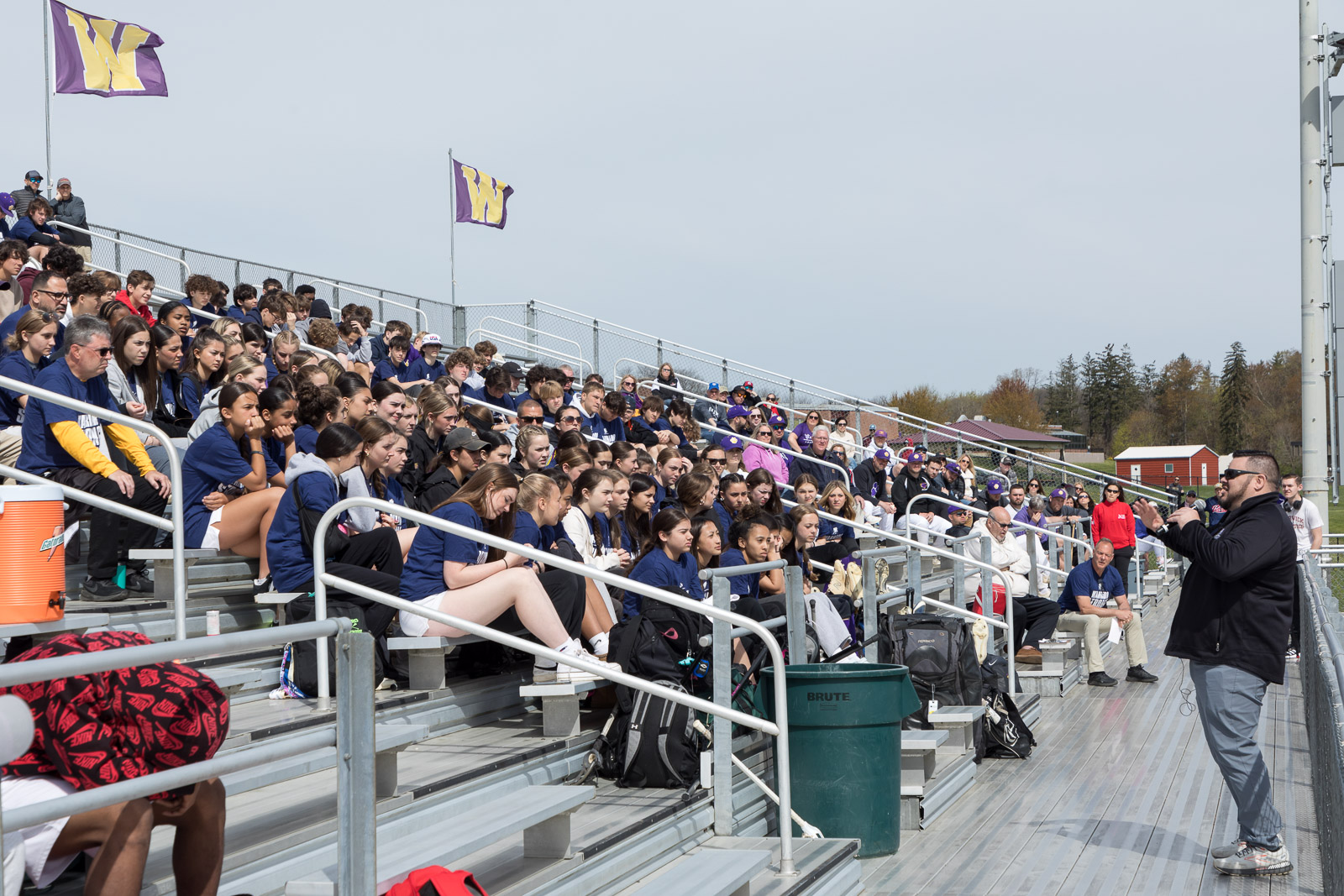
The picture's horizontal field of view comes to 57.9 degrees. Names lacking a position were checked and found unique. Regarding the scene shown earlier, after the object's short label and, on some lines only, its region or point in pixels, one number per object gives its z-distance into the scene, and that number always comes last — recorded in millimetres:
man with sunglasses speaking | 5867
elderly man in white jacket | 11586
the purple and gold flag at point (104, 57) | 17625
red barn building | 68438
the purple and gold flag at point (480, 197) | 25484
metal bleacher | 4160
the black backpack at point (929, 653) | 8141
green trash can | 6117
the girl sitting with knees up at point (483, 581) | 5926
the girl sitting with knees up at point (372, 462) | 6949
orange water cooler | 4434
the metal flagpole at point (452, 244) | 25528
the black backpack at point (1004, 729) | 8812
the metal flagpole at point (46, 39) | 17938
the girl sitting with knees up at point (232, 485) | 6691
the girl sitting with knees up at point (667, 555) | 6965
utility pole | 11070
